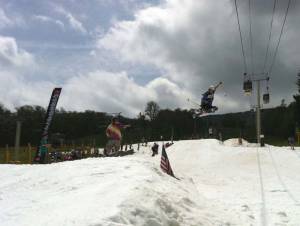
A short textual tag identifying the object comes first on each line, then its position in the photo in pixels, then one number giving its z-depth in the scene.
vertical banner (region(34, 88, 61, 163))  13.68
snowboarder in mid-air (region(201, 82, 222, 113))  17.70
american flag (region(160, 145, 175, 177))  9.84
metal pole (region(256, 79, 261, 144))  28.60
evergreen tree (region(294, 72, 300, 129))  44.67
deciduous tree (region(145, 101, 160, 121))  79.17
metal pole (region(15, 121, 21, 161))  13.08
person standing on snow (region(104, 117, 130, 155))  11.15
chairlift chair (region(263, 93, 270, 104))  28.29
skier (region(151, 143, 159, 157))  22.69
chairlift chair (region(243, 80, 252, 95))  24.30
